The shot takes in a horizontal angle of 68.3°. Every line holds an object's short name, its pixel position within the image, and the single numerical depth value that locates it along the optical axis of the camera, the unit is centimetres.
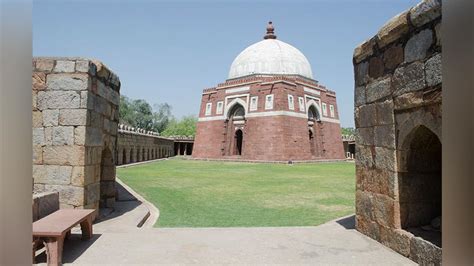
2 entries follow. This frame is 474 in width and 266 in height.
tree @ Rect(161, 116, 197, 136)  5600
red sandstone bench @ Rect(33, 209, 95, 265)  328
